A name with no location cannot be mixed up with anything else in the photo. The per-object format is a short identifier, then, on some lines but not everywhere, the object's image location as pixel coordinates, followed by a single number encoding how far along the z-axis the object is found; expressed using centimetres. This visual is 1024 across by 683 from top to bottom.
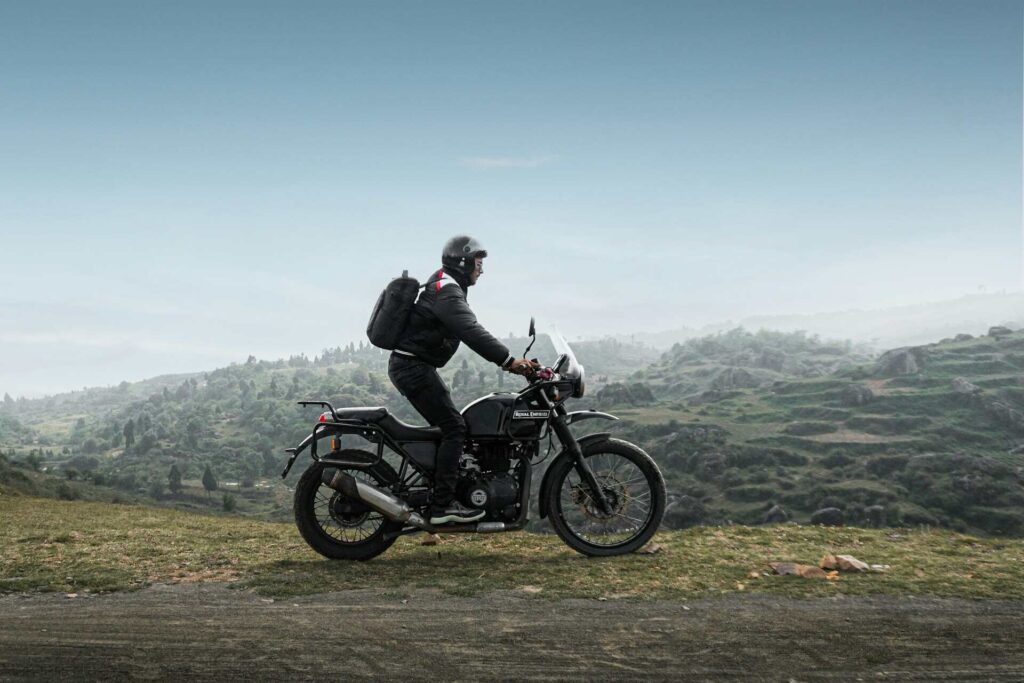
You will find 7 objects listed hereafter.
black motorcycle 873
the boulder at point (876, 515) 18866
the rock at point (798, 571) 764
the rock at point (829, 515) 19179
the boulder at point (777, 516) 19439
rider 845
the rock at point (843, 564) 790
